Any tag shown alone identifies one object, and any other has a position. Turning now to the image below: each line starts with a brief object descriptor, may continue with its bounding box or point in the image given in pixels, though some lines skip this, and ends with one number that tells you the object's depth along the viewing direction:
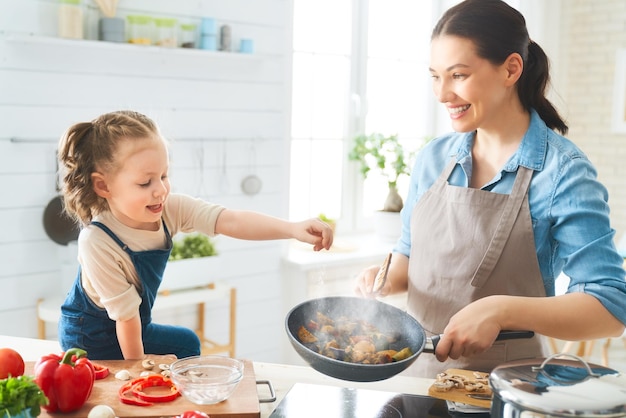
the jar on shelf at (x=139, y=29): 3.07
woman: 1.53
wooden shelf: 2.78
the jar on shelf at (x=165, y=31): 3.13
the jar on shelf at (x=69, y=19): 2.86
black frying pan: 1.30
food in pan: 1.41
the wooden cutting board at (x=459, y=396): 1.41
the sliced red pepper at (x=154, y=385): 1.35
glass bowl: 1.33
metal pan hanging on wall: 3.00
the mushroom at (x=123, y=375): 1.45
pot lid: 1.00
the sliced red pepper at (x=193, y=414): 1.14
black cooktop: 1.38
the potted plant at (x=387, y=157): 4.14
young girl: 1.62
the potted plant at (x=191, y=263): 3.20
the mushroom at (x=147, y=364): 1.50
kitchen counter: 1.53
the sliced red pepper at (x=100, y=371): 1.46
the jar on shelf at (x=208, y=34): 3.31
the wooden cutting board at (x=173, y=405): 1.30
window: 4.18
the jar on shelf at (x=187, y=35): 3.26
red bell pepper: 1.29
